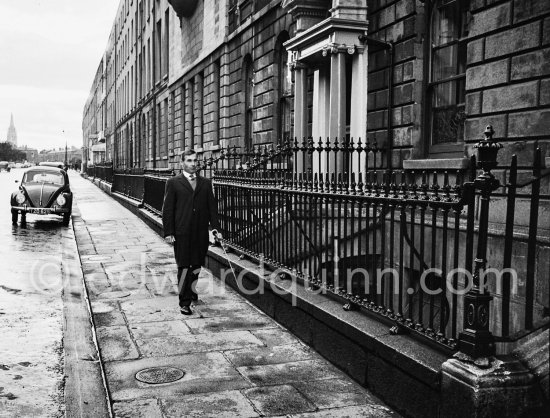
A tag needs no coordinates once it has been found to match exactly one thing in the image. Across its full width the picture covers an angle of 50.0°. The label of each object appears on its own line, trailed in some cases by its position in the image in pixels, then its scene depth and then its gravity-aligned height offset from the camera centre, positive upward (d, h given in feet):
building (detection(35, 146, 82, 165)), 562.75 -0.02
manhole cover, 16.34 -6.18
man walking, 24.30 -2.68
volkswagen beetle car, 58.70 -3.95
